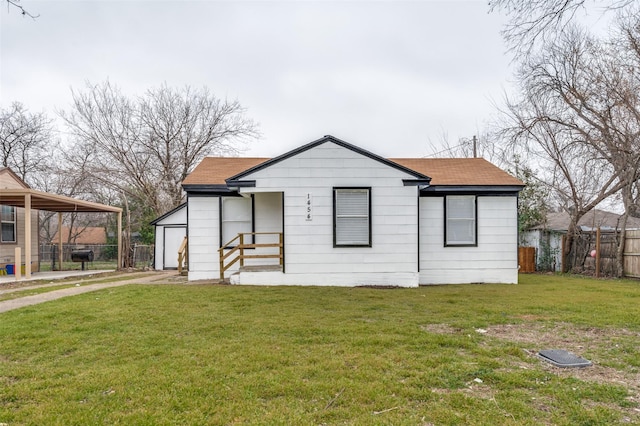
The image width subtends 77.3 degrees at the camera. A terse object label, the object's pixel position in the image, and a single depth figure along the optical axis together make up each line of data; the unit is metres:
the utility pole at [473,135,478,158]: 21.85
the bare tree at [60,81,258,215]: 21.64
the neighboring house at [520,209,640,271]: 16.84
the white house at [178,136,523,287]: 10.38
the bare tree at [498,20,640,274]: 13.32
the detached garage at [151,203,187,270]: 17.42
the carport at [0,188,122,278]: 12.23
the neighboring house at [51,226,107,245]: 36.66
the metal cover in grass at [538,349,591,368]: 4.16
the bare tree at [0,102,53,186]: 22.23
